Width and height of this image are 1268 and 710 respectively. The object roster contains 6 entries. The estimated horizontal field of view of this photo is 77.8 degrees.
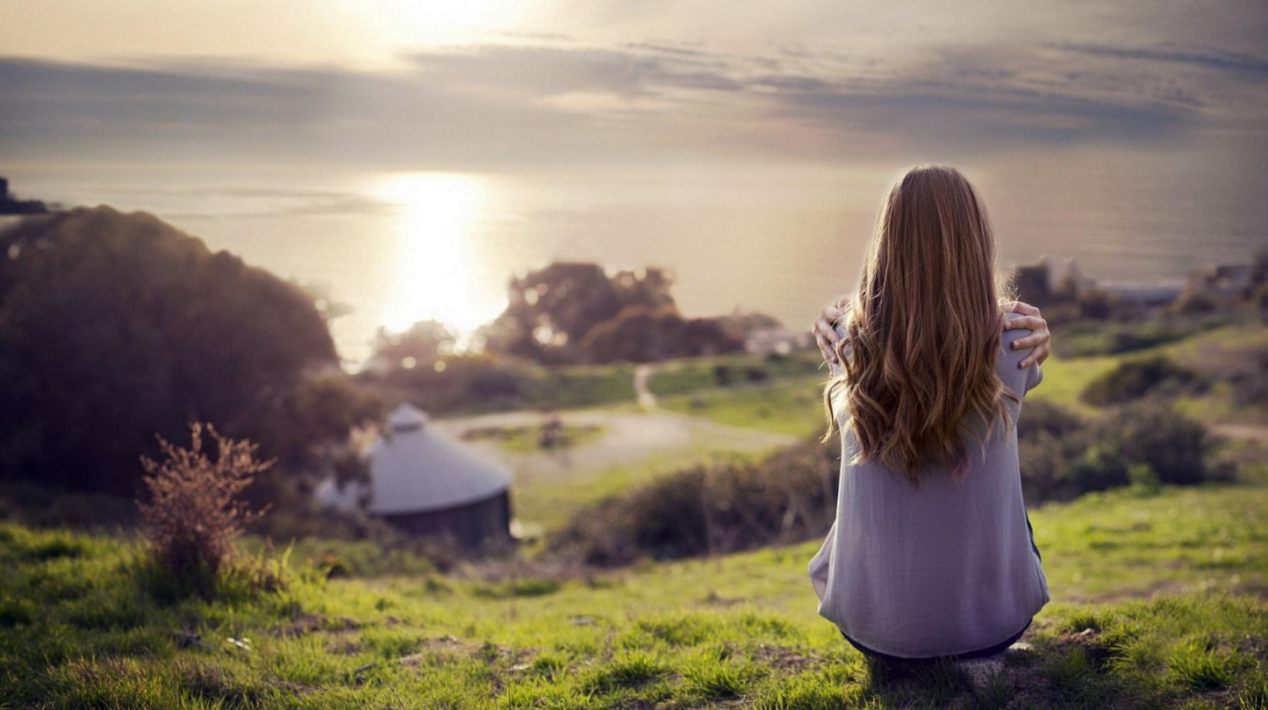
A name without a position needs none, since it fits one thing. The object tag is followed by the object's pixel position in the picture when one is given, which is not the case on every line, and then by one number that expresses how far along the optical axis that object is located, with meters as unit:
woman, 2.06
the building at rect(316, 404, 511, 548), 14.39
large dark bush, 8.43
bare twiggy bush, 3.84
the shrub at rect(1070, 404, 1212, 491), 10.57
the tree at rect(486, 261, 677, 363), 38.00
